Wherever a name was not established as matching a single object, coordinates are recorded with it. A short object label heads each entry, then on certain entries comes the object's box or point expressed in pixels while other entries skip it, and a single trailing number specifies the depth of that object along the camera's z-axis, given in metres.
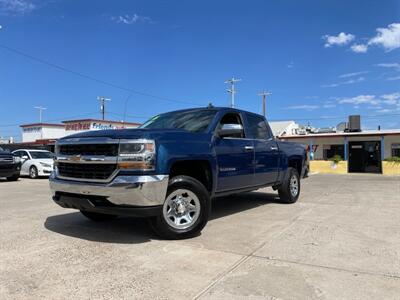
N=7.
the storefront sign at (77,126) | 46.17
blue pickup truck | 4.97
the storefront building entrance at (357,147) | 31.80
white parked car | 19.20
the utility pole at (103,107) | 57.69
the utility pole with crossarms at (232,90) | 47.95
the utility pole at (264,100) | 52.88
